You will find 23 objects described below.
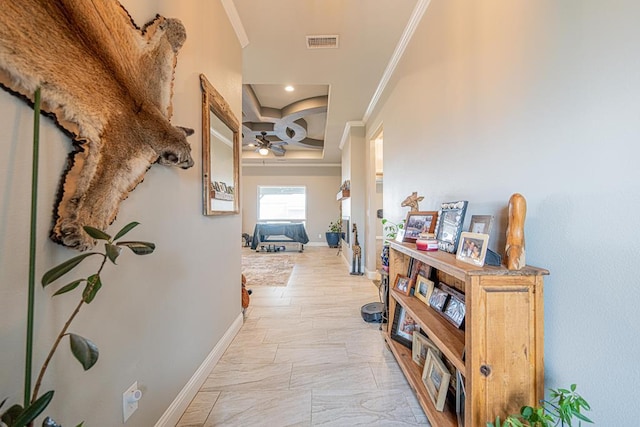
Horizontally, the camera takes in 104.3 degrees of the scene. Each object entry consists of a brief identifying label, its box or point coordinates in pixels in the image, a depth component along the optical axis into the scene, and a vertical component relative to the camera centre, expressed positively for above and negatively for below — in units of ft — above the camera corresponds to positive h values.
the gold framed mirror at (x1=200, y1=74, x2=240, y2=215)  5.34 +1.45
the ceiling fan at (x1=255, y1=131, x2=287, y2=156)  18.12 +5.36
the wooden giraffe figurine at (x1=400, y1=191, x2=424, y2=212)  6.28 +0.28
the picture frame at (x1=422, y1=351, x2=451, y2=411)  4.12 -2.95
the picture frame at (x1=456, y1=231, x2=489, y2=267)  3.41 -0.51
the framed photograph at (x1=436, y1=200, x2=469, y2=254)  4.32 -0.21
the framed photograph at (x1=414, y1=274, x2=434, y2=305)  5.42 -1.70
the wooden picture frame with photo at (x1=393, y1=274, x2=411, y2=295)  6.07 -1.81
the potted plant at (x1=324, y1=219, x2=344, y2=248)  25.93 -2.42
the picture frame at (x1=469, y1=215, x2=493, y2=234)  3.66 -0.17
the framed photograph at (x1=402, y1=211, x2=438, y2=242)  5.34 -0.25
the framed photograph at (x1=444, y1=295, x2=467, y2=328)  4.35 -1.78
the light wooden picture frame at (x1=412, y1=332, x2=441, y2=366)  5.09 -2.90
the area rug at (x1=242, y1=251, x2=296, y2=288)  13.00 -3.56
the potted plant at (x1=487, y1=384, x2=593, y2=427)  2.38 -2.17
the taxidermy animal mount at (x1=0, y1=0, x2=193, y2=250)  1.97 +1.15
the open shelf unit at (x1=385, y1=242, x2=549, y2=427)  3.10 -1.61
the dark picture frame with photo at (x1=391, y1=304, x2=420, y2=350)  6.23 -2.94
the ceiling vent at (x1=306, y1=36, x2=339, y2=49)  7.91 +5.57
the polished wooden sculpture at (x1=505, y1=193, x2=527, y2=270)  3.12 -0.27
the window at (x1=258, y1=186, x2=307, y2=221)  28.04 +1.21
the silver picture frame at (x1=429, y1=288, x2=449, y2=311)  4.88 -1.74
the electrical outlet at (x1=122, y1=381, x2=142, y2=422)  3.23 -2.51
